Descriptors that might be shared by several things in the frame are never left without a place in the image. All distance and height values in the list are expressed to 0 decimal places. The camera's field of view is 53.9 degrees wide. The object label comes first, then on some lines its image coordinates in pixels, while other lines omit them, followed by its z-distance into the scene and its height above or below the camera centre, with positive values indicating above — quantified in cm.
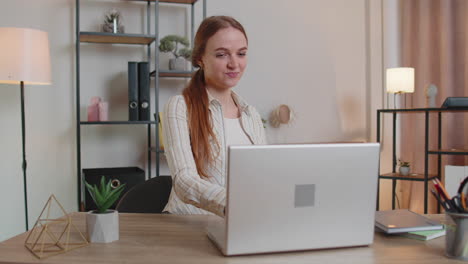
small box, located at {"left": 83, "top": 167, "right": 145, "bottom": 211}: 272 -36
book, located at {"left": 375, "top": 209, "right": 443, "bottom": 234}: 118 -29
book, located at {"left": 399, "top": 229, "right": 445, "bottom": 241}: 115 -30
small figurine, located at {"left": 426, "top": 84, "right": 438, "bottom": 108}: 323 +15
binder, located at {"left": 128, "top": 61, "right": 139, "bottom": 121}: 294 +19
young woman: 157 +1
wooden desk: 97 -30
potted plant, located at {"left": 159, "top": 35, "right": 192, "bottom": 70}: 307 +45
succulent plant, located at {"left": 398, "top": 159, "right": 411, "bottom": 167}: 338 -35
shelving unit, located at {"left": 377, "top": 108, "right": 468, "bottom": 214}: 303 -24
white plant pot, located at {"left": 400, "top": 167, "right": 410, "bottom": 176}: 337 -40
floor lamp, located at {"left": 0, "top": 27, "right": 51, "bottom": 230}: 248 +33
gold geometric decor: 103 -30
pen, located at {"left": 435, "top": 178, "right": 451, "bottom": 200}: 100 -16
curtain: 325 +34
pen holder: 97 -25
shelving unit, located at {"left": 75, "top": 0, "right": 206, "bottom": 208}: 290 +49
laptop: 95 -17
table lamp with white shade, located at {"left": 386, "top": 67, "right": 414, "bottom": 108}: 327 +26
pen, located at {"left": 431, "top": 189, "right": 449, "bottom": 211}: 101 -19
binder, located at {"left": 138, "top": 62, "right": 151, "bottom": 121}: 295 +17
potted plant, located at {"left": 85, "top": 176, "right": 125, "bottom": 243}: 110 -25
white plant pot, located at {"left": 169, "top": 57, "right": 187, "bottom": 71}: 309 +35
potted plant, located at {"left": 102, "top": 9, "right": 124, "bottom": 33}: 296 +60
